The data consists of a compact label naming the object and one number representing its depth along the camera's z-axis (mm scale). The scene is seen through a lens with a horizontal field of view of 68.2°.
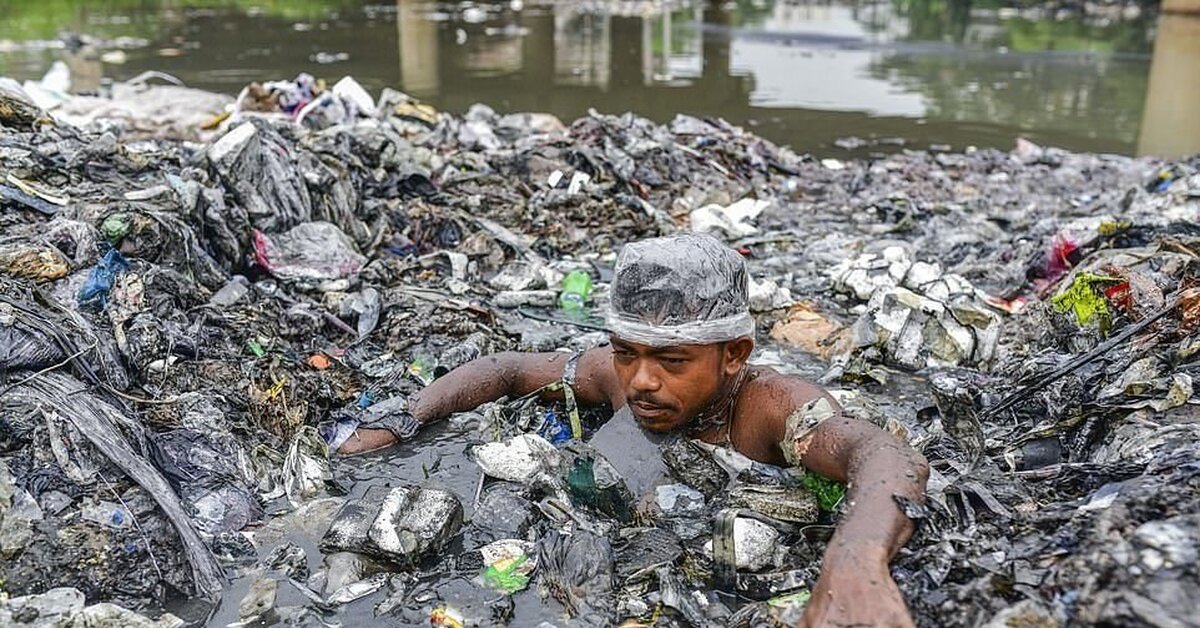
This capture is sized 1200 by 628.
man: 2020
